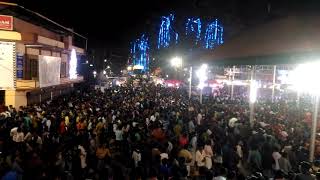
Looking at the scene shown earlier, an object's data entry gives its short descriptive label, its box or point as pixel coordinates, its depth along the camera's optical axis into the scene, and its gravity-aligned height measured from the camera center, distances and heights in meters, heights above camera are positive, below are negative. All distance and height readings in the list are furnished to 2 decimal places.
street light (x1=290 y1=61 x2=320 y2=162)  6.54 -0.13
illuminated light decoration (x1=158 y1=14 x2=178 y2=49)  37.31 +8.28
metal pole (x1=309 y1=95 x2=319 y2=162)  6.65 -1.55
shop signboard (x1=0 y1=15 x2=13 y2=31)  11.44 +2.63
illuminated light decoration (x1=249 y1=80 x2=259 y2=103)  10.31 -0.44
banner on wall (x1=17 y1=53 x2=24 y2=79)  12.57 +0.54
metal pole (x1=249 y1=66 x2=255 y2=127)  10.08 -1.28
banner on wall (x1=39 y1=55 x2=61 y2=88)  14.31 +0.40
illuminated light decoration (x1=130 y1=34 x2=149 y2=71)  53.38 +6.60
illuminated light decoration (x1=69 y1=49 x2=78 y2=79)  20.53 +1.00
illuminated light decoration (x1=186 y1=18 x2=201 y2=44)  32.99 +7.76
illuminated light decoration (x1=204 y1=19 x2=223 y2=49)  34.10 +7.28
